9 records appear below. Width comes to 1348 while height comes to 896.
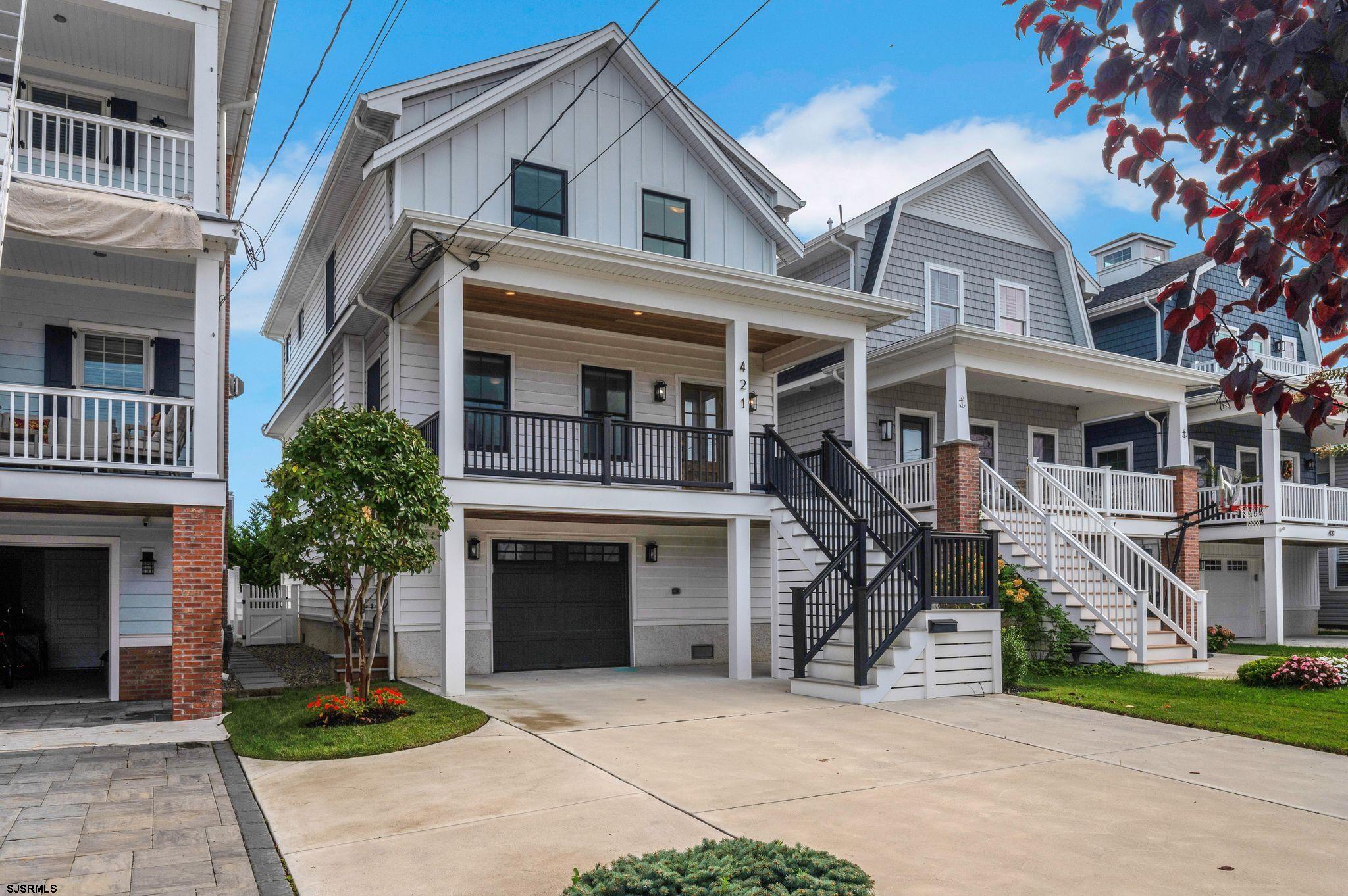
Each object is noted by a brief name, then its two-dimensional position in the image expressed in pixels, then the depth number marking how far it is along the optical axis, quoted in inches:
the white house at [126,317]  407.8
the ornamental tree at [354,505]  364.5
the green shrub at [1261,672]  481.6
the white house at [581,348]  491.2
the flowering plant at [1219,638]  702.5
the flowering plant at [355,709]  364.5
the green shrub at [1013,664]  480.1
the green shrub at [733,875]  151.7
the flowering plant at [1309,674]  470.3
